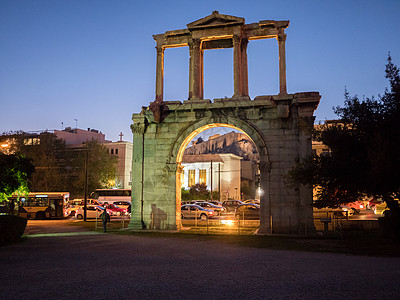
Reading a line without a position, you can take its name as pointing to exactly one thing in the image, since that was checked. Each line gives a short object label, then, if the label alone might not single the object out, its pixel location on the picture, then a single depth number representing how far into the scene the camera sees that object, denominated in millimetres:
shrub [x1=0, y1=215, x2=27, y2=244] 15797
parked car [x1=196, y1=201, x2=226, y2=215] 37906
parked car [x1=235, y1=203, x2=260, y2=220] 29547
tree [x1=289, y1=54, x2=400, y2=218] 12828
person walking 21234
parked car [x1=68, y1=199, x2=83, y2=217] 42512
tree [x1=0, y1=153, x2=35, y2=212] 17250
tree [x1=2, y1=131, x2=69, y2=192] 52281
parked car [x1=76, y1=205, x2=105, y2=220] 35438
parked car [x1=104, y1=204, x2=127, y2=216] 36594
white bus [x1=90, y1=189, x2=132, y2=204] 41944
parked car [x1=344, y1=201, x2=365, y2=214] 36000
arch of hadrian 19547
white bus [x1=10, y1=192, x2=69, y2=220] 38125
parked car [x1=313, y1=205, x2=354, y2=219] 29180
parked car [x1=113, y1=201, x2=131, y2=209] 38125
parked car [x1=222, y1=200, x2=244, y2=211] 44688
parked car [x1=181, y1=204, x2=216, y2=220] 30812
